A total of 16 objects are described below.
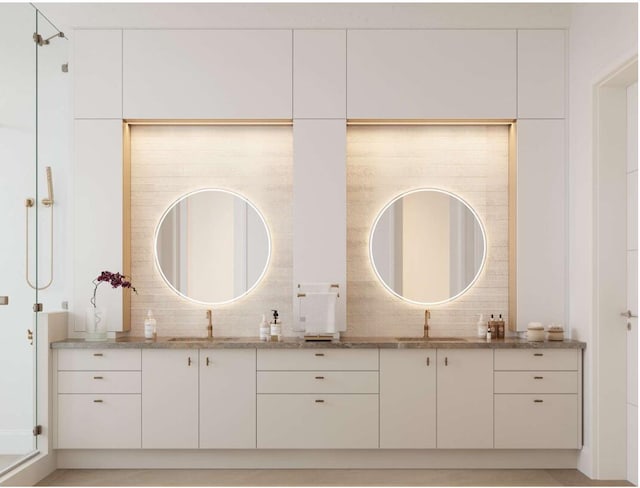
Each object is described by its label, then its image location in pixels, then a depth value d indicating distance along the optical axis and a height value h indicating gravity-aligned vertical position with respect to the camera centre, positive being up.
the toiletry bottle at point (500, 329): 4.47 -0.63
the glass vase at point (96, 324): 4.33 -0.58
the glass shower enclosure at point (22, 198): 3.65 +0.24
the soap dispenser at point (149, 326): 4.37 -0.60
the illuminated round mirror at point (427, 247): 4.70 -0.06
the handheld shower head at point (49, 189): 4.45 +0.34
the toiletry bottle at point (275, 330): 4.34 -0.62
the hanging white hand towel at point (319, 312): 4.27 -0.49
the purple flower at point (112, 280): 4.33 -0.28
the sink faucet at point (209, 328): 4.57 -0.64
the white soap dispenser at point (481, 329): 4.54 -0.64
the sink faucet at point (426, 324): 4.57 -0.61
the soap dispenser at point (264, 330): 4.36 -0.63
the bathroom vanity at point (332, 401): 4.17 -1.05
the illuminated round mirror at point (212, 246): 4.71 -0.06
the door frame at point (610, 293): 4.04 -0.34
